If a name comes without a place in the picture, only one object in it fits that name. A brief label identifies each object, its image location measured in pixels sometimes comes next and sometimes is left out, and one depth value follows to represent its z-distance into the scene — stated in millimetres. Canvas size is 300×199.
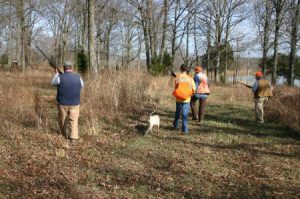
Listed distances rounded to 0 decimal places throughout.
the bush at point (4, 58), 54219
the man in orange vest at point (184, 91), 9926
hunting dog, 9695
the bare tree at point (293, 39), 27656
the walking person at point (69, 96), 8641
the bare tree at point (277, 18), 31781
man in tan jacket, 12398
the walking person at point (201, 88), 11820
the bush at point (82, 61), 25642
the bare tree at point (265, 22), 36031
